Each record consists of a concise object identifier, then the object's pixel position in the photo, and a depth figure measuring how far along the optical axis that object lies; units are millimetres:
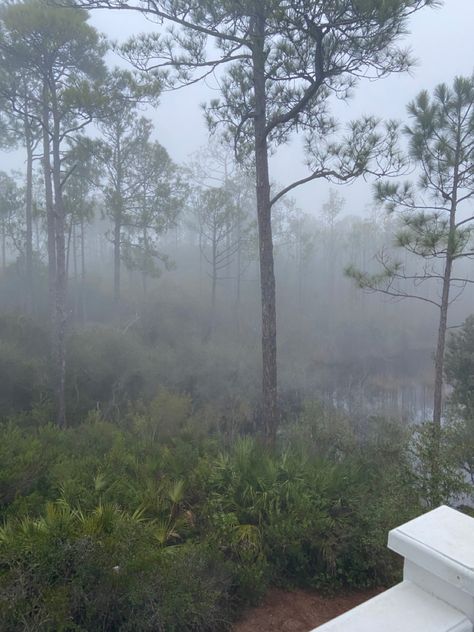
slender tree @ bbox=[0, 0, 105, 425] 14328
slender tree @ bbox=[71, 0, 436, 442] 8523
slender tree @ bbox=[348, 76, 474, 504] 10742
